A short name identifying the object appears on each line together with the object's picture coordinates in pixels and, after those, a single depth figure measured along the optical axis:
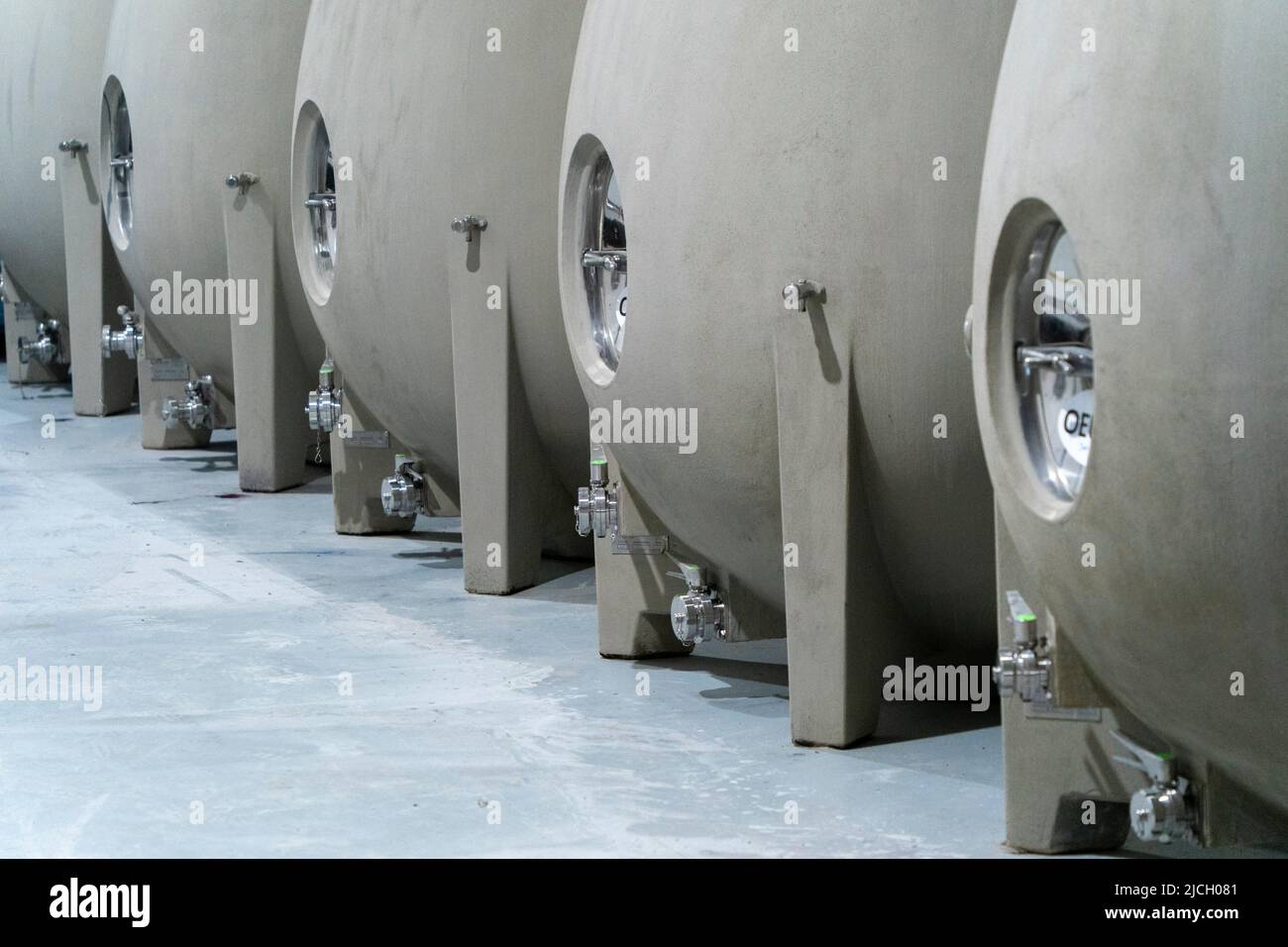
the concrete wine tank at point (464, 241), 5.48
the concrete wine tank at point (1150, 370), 2.52
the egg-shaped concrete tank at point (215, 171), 7.30
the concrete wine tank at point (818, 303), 3.70
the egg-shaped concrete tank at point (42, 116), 9.23
